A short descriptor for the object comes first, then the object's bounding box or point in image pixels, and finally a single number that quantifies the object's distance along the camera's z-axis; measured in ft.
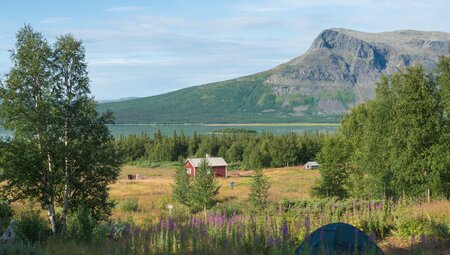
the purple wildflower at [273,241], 32.52
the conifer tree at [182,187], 123.65
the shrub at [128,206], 120.88
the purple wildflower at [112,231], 43.86
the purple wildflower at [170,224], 37.60
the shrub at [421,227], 35.35
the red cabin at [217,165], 279.69
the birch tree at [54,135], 59.52
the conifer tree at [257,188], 104.26
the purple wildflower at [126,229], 43.16
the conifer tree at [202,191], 111.55
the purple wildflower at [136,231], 39.41
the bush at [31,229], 44.06
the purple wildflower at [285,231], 34.76
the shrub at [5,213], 61.92
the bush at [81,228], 43.82
